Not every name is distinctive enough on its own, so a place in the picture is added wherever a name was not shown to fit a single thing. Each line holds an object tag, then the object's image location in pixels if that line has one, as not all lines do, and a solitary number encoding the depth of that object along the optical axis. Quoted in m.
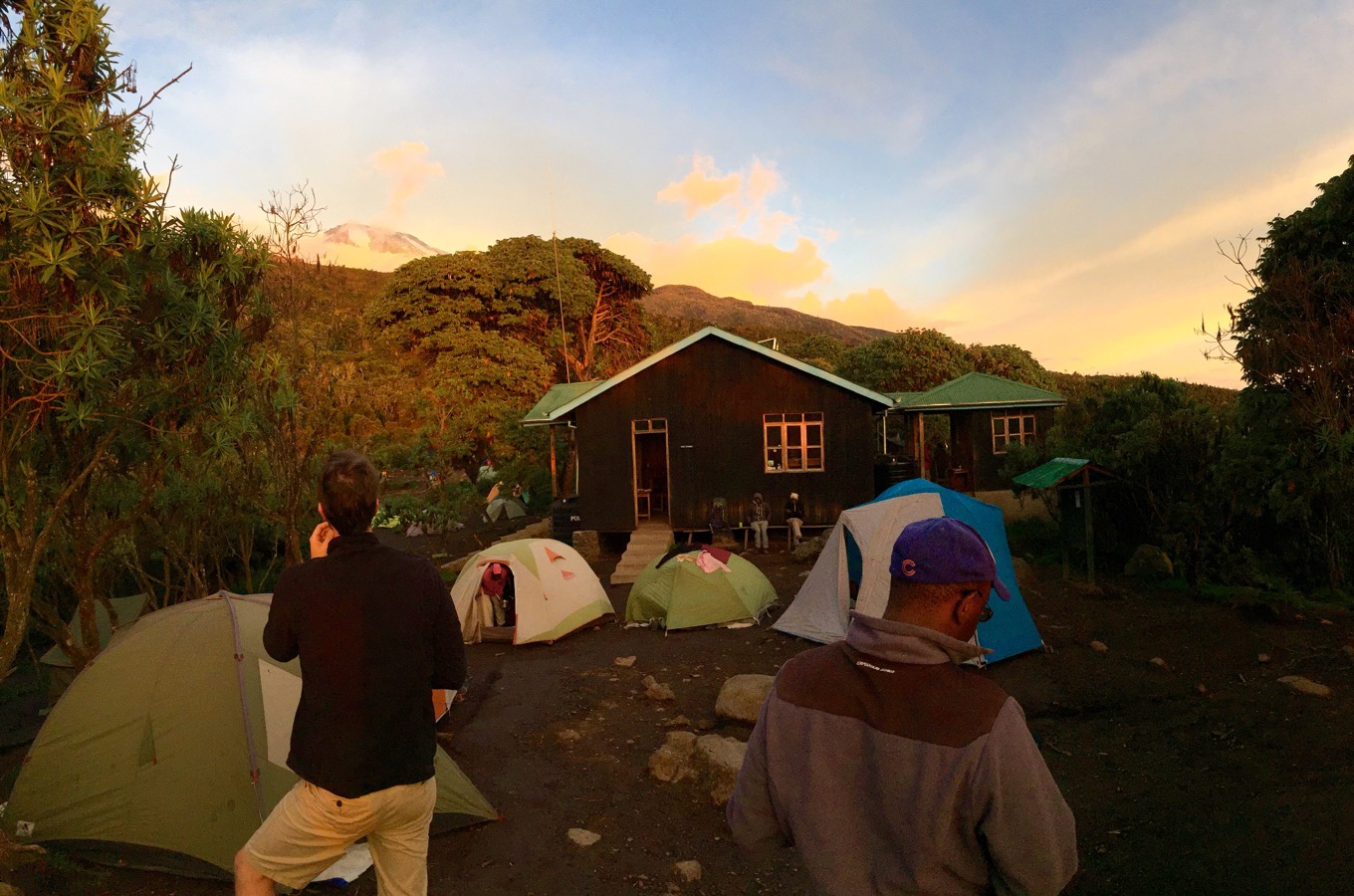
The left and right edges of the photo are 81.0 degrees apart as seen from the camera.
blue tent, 9.34
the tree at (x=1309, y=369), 10.29
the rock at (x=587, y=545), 19.27
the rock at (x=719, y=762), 6.20
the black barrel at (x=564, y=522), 19.91
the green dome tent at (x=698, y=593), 11.33
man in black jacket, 2.69
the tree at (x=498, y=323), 29.56
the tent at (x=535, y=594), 11.09
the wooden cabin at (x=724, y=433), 18.39
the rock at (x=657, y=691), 8.64
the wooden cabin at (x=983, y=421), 21.58
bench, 18.47
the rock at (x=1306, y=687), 7.63
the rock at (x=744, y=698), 7.70
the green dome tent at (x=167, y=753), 4.92
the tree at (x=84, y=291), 5.00
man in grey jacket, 1.70
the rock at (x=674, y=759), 6.61
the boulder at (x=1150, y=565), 12.59
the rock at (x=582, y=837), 5.59
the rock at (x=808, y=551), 16.14
